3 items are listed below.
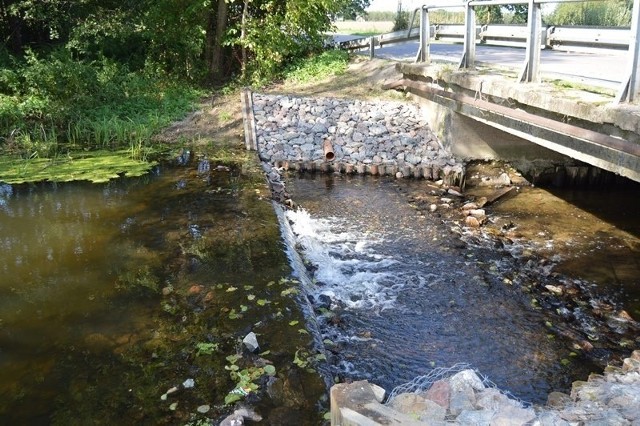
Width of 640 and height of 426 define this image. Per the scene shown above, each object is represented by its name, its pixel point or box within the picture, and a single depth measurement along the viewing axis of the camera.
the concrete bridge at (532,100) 5.30
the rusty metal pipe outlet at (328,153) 10.75
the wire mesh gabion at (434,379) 4.26
